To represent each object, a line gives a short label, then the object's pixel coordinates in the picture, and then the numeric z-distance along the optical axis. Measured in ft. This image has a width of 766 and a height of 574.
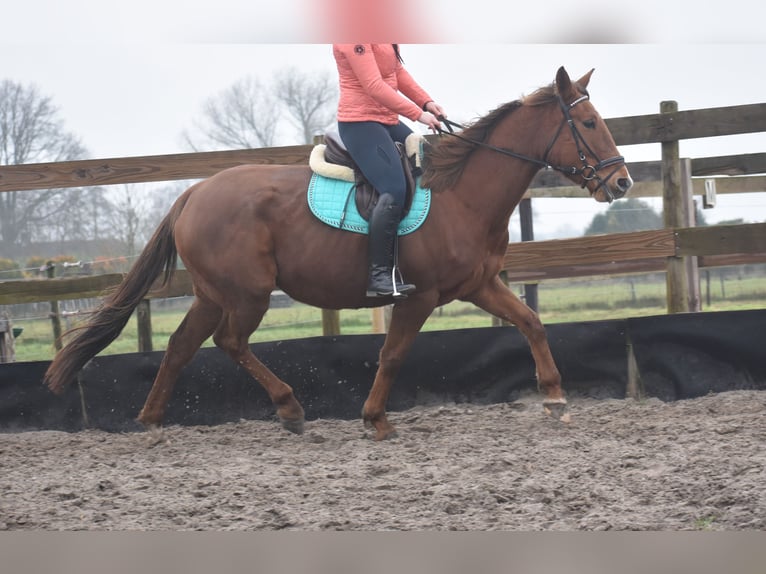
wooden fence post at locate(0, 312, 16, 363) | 48.34
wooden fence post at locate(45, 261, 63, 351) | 68.64
